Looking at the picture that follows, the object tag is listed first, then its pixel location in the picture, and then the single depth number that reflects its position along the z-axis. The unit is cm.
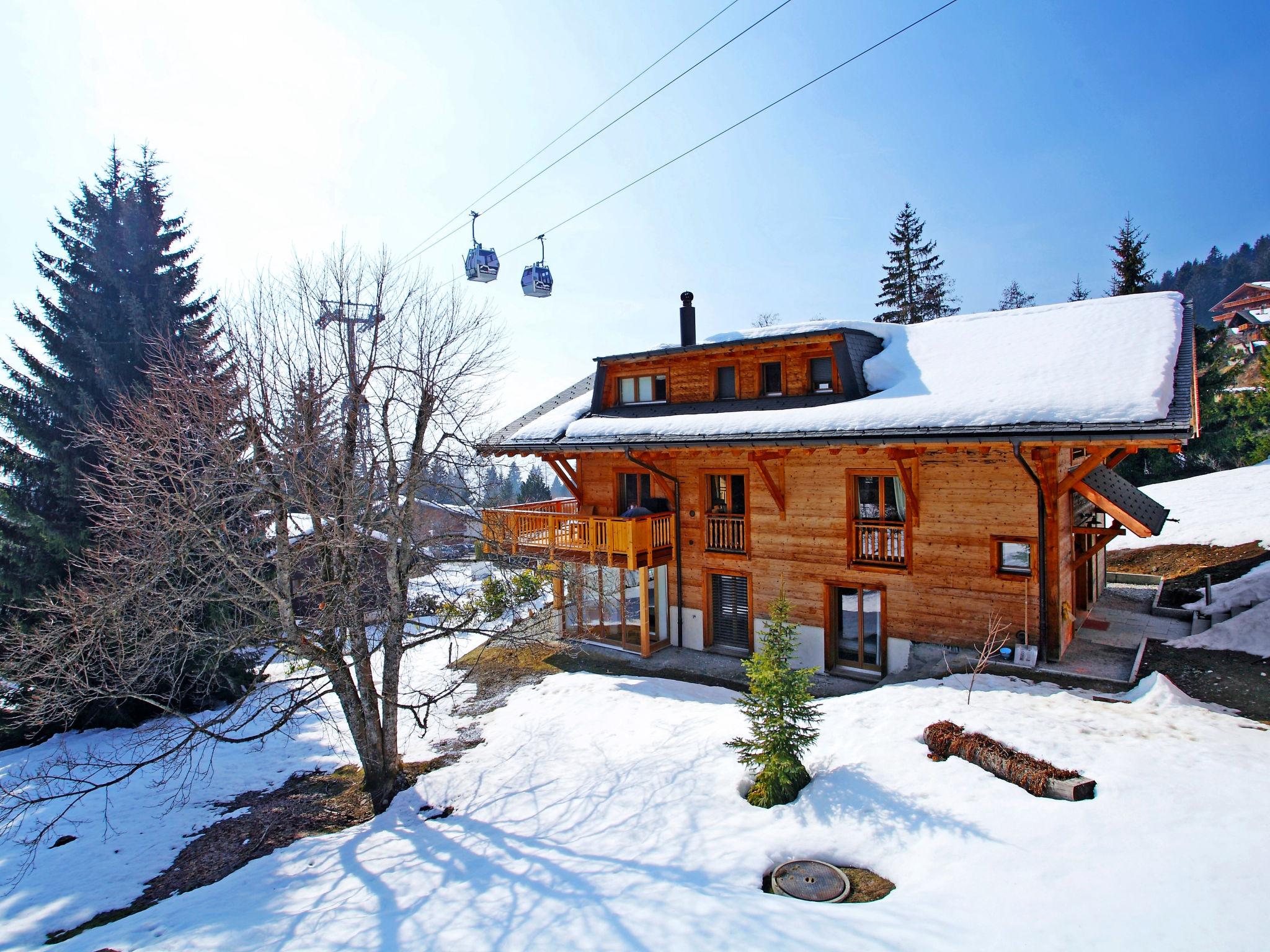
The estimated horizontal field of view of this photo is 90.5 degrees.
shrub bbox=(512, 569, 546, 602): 1195
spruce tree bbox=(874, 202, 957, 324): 3962
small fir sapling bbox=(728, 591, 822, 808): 742
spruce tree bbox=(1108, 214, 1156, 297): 2948
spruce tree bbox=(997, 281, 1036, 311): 5750
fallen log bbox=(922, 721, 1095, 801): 626
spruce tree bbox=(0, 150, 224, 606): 1458
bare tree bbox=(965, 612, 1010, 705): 1014
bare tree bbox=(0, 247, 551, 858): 895
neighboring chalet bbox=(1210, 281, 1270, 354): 5378
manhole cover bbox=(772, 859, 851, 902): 568
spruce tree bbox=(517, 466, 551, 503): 4406
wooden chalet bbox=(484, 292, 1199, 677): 1091
